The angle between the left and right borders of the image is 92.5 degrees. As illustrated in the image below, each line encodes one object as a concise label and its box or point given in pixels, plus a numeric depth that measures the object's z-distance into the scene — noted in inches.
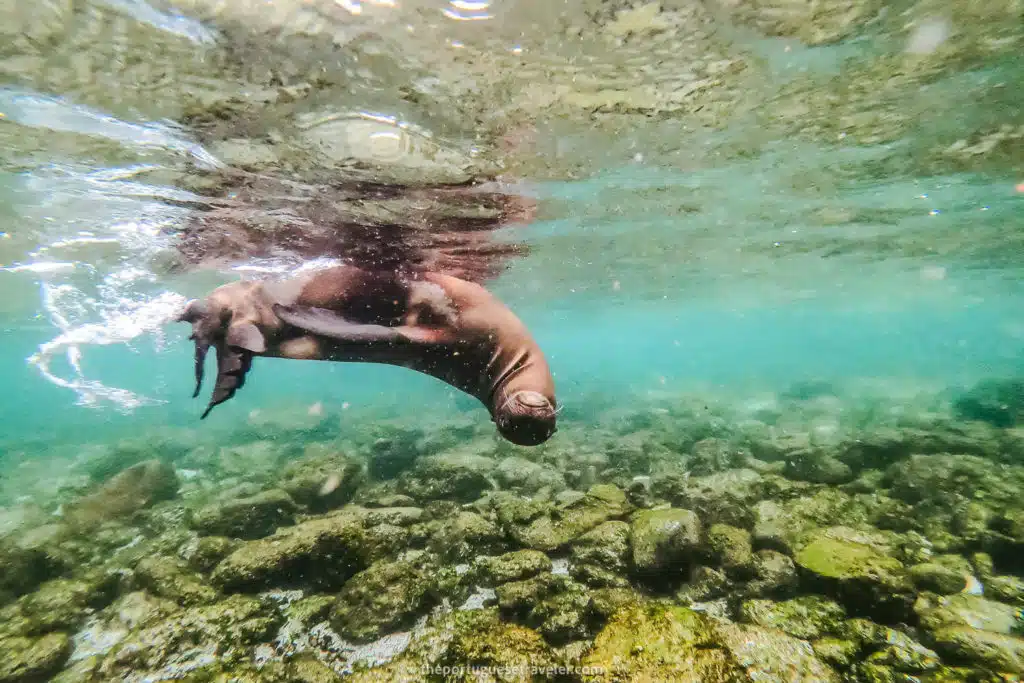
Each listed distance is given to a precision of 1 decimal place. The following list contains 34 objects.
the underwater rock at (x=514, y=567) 237.6
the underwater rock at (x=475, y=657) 161.8
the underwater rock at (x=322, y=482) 388.5
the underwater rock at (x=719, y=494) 290.2
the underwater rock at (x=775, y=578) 220.5
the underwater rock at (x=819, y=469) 369.1
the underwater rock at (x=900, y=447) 409.7
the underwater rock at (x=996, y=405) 571.5
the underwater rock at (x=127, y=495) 404.8
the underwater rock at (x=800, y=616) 187.3
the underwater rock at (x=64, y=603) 252.4
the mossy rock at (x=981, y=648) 157.6
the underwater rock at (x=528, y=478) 414.6
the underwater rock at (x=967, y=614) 188.6
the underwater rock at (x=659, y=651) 147.9
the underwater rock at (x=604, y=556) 234.7
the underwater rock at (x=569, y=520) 267.7
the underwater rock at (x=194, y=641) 201.8
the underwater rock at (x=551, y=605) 197.9
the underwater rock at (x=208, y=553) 278.5
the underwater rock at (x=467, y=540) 276.5
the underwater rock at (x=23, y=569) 291.1
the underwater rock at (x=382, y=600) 223.3
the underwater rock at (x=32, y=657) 210.2
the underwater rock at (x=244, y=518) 331.3
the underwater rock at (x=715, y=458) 448.5
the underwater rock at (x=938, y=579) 216.2
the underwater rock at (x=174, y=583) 245.1
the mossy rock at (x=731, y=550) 232.7
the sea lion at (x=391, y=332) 142.4
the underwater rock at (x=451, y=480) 390.0
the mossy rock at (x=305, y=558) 249.6
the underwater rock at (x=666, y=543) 235.8
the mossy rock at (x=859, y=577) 194.5
